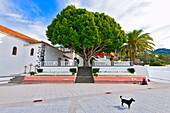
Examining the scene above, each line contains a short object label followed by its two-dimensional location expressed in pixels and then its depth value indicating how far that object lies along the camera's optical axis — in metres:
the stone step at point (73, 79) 12.25
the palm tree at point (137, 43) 19.16
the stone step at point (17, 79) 13.12
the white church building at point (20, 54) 15.15
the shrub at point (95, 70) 14.73
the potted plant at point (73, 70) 14.69
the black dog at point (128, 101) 4.45
